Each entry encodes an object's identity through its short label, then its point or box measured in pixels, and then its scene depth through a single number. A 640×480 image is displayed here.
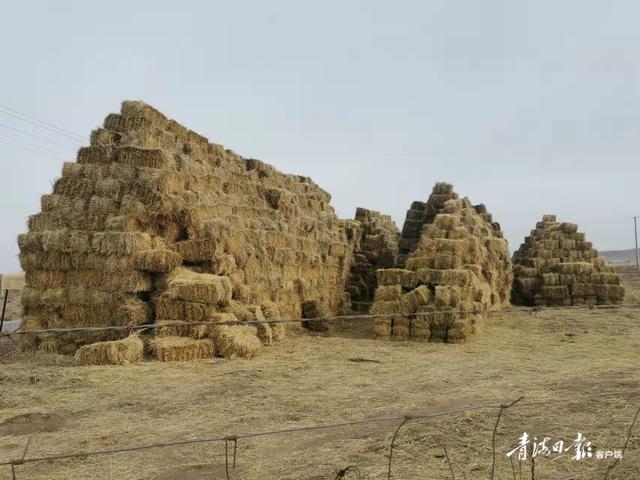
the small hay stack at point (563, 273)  24.95
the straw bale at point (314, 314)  18.42
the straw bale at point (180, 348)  11.27
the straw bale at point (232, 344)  11.96
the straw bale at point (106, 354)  10.77
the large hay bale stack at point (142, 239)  12.83
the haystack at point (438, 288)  15.38
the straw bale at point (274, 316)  15.25
